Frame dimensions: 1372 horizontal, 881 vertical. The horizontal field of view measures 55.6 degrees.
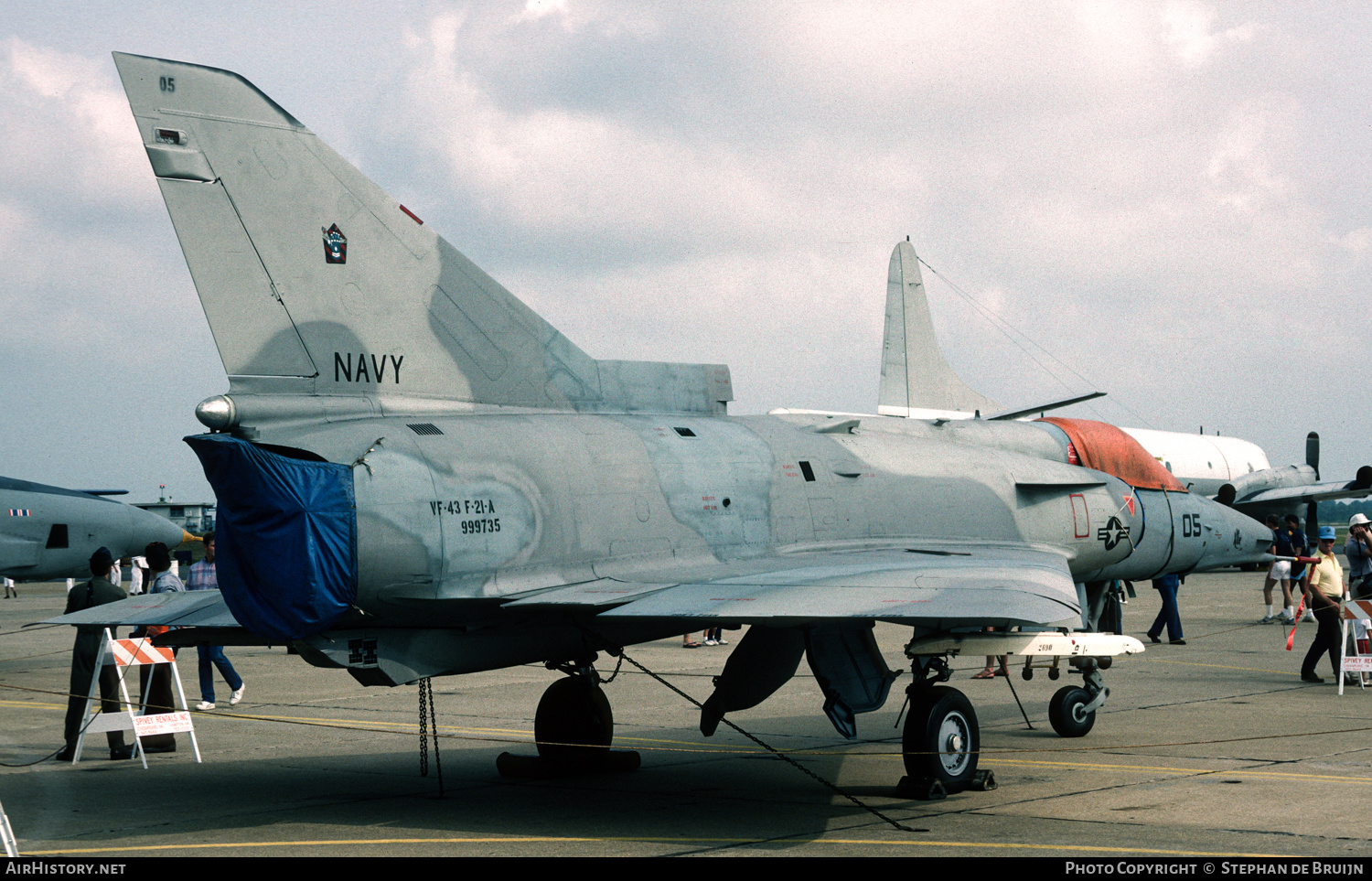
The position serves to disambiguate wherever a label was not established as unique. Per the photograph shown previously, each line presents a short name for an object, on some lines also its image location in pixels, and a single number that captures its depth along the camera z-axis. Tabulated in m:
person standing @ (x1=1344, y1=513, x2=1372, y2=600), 18.62
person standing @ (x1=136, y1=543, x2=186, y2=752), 13.40
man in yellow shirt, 16.92
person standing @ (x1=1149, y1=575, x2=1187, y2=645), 21.86
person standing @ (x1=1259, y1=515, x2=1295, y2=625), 24.20
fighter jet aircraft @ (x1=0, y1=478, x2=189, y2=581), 24.16
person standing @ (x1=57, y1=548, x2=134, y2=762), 13.06
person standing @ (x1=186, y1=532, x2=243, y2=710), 15.93
